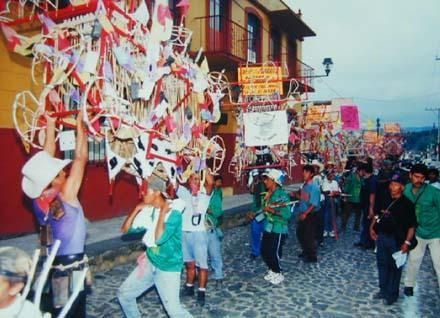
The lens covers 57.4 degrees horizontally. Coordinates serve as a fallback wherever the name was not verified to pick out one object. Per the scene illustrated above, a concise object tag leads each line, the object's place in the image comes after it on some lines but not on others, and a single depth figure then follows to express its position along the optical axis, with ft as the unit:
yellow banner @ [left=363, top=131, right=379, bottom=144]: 126.82
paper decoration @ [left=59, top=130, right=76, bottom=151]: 11.92
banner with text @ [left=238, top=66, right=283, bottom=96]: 26.43
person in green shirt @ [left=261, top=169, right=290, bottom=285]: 21.06
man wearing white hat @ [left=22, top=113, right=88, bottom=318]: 9.97
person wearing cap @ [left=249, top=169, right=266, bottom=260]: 25.82
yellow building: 26.02
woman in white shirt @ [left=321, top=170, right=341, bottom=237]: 32.55
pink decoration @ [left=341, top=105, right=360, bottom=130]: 53.83
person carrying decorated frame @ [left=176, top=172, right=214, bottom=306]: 17.85
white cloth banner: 21.95
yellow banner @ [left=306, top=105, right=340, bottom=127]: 48.47
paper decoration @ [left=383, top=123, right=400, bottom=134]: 129.08
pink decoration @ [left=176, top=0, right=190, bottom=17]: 12.70
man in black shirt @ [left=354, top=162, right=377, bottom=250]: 28.78
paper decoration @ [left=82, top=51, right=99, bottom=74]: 9.93
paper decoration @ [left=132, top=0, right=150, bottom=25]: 11.24
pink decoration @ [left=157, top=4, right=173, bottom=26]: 11.06
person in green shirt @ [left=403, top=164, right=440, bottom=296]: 18.37
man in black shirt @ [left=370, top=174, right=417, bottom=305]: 17.72
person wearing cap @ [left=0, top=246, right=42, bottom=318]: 6.91
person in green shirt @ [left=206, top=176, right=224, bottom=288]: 19.76
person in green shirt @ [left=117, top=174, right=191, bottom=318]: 12.44
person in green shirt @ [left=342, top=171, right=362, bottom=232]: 34.55
